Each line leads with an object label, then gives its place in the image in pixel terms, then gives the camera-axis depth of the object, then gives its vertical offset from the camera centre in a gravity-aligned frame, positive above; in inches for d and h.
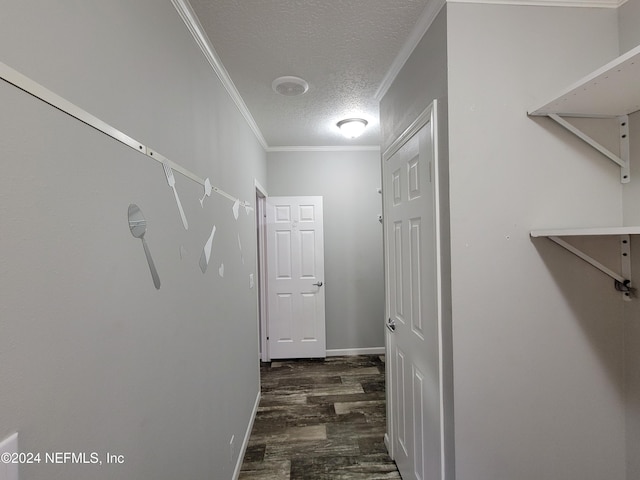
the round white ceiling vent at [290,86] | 72.1 +43.2
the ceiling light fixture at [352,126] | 100.4 +44.2
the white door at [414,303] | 50.2 -12.4
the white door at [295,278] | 132.0 -14.5
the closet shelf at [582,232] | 32.6 +1.6
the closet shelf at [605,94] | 32.6 +20.7
